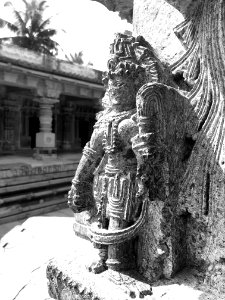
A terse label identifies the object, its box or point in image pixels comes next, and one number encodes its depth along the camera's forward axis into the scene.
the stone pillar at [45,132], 8.97
